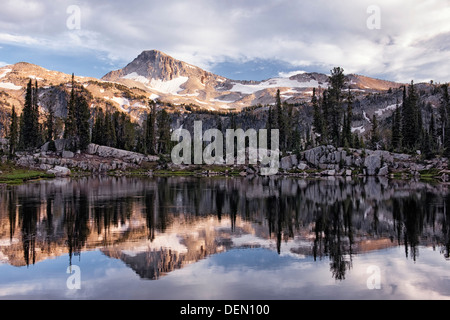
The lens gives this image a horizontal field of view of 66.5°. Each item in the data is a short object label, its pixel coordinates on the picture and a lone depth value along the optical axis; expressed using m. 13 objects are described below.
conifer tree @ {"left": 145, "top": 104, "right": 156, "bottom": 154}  134.45
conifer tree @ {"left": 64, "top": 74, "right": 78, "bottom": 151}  108.99
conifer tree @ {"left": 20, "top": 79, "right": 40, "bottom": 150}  110.50
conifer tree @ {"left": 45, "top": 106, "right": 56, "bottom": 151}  117.62
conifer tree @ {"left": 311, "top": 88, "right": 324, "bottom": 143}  118.94
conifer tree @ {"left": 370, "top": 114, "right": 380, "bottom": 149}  115.45
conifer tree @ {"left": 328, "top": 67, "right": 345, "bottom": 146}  107.25
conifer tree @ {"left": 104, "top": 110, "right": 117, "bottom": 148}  128.62
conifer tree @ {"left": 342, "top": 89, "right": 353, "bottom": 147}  105.44
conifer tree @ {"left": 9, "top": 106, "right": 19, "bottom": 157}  102.81
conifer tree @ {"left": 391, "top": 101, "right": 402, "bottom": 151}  108.99
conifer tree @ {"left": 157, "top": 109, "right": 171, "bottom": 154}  138.38
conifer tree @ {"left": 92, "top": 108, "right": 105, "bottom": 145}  127.38
